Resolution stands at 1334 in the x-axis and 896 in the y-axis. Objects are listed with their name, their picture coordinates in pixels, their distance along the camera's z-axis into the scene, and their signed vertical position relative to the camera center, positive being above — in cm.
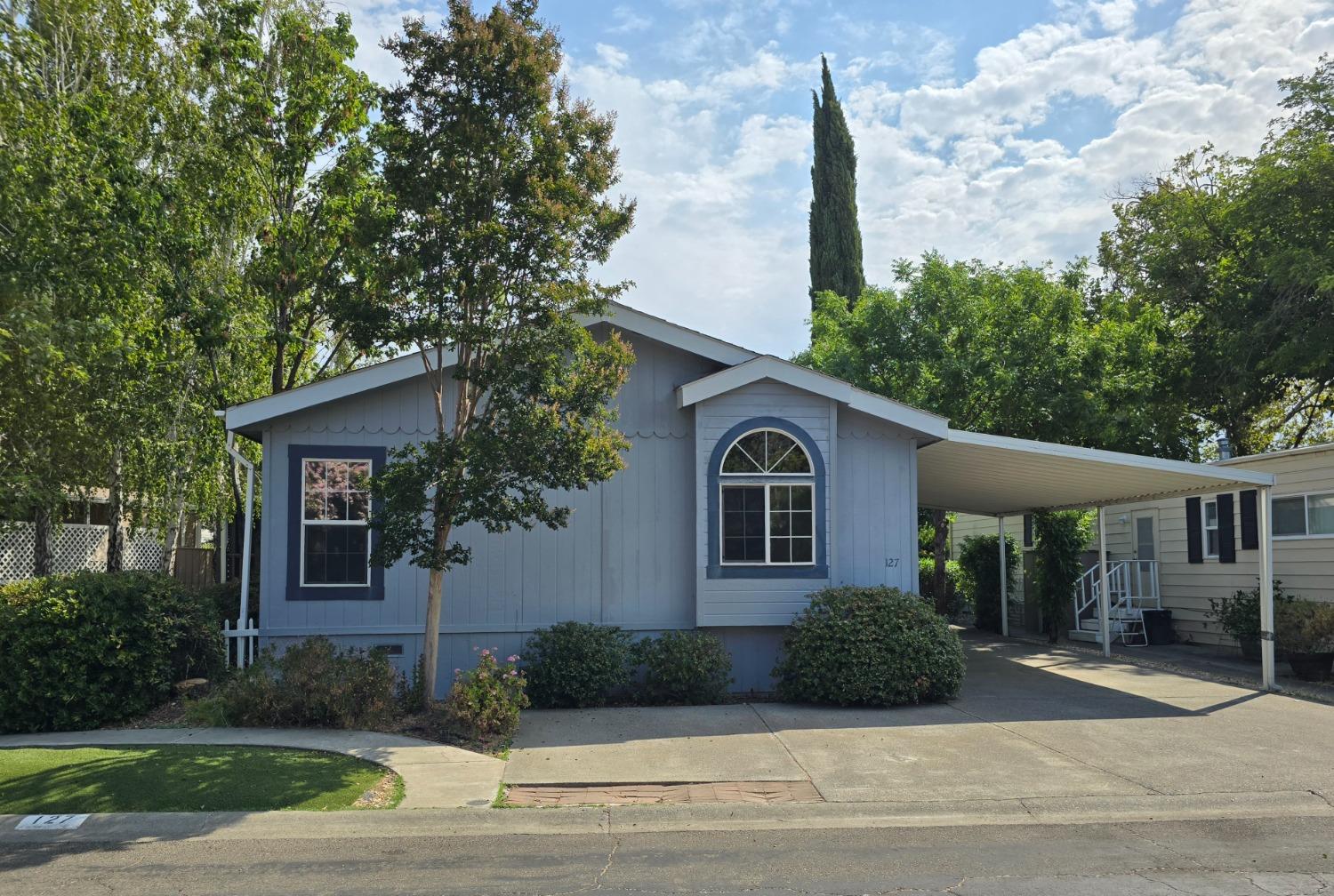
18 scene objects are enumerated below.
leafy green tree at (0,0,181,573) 1170 +379
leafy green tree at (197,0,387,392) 1458 +611
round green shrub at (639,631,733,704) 1146 -150
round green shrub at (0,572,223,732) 974 -109
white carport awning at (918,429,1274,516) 1238 +89
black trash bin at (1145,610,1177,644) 1914 -173
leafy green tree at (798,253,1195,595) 1908 +368
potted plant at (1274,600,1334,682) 1334 -136
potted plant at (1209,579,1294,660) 1577 -131
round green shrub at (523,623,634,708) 1124 -144
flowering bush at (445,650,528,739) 955 -158
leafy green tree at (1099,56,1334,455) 1867 +550
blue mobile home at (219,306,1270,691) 1170 +37
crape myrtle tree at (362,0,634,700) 955 +267
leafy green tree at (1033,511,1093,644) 1841 -41
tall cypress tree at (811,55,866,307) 2830 +954
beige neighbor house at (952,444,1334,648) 1568 -15
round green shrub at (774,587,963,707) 1112 -130
